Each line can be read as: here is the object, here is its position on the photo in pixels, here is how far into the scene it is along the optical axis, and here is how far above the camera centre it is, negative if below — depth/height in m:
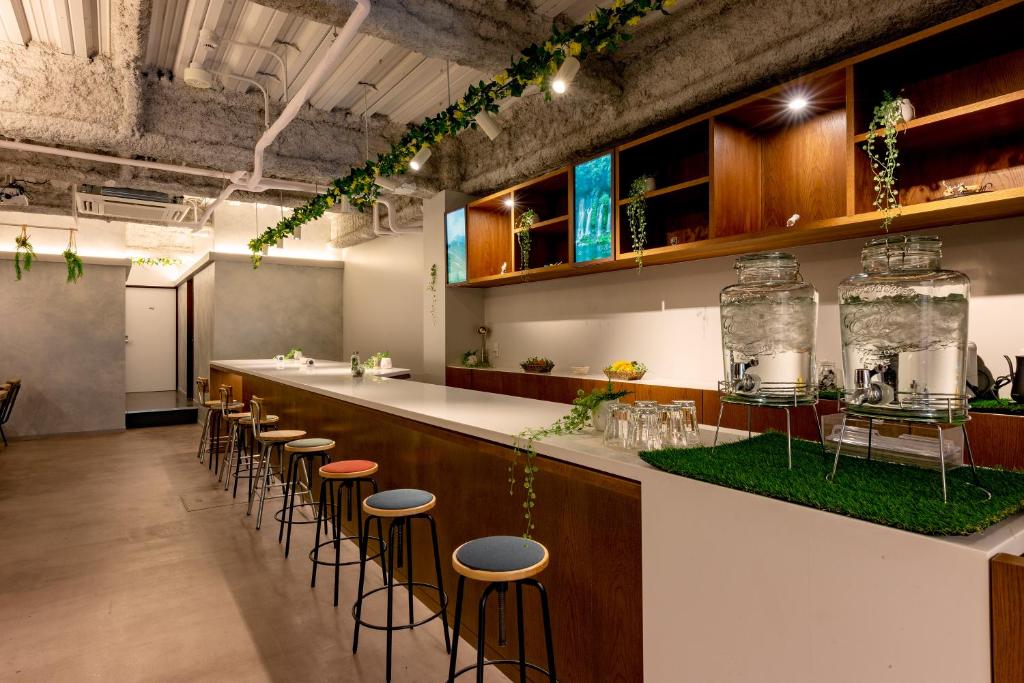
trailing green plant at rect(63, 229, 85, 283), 7.71 +1.10
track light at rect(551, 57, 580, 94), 3.00 +1.40
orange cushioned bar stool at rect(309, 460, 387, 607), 2.72 -0.62
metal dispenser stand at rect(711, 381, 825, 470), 1.39 -0.14
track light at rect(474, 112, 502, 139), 3.68 +1.42
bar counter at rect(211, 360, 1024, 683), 0.99 -0.53
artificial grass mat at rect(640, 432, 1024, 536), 1.05 -0.31
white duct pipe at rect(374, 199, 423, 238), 7.05 +1.46
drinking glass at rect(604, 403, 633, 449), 1.84 -0.27
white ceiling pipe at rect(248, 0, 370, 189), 2.84 +1.60
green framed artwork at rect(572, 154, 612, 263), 4.31 +1.02
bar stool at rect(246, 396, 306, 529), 3.88 -0.65
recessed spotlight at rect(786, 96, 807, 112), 3.28 +1.38
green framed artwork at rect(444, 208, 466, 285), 5.84 +1.02
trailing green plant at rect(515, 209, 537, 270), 5.15 +1.00
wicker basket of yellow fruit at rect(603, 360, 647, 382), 4.42 -0.22
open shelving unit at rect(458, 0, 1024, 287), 2.68 +1.04
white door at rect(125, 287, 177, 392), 11.73 +0.11
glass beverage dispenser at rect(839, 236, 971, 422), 1.16 +0.01
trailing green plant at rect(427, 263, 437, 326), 6.35 +0.60
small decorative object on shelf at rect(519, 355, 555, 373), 5.18 -0.20
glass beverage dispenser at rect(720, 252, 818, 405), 1.42 +0.02
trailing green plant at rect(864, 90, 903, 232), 2.77 +0.96
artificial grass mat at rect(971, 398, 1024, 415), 2.46 -0.28
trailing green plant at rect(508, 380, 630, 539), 1.99 -0.33
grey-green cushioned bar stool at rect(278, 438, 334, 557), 3.43 -0.63
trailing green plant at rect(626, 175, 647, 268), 4.05 +0.92
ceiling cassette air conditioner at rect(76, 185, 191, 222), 6.31 +1.60
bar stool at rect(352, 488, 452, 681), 2.16 -0.63
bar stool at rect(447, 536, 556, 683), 1.56 -0.62
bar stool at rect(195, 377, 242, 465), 6.02 -0.81
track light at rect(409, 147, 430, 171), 4.36 +1.40
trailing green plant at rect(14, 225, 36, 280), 7.46 +1.18
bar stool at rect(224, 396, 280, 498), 4.47 -0.65
